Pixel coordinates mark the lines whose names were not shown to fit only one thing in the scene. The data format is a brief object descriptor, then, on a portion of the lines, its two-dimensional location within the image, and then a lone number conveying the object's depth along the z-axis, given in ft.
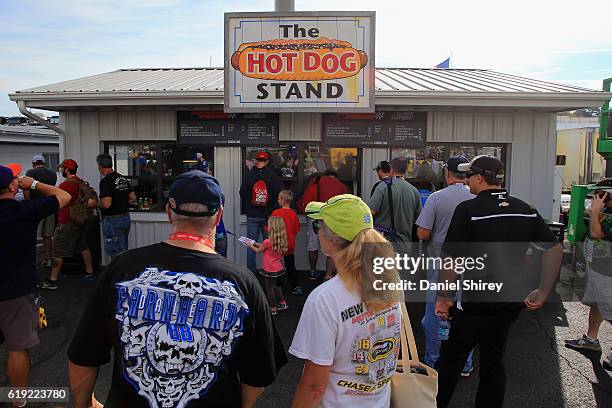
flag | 42.57
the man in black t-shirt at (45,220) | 23.06
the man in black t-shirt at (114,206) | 22.34
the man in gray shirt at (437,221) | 13.20
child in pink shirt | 18.04
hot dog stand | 23.40
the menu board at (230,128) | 24.57
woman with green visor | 6.25
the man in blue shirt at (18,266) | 10.86
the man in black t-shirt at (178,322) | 5.58
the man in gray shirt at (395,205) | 17.87
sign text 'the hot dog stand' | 21.03
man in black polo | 10.17
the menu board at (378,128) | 24.31
